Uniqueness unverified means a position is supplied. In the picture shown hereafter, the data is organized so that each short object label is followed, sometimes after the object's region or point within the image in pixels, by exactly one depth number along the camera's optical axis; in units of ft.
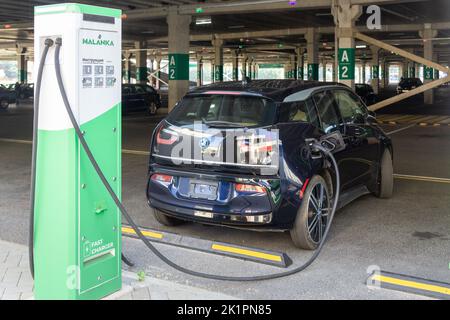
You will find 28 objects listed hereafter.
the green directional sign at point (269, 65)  268.41
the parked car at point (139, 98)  81.82
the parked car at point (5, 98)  95.45
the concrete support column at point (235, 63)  166.50
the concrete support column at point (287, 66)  218.18
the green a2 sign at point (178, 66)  76.13
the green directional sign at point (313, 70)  115.14
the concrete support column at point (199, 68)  194.53
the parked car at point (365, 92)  106.32
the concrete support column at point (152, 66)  210.42
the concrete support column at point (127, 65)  165.50
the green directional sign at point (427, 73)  115.91
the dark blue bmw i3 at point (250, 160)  16.76
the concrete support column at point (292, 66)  172.86
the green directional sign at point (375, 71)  164.25
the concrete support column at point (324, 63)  232.16
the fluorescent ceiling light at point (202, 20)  79.82
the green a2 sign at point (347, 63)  63.21
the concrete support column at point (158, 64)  197.64
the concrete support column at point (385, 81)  248.52
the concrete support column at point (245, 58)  201.61
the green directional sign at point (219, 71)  134.00
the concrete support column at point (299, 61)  152.03
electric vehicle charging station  12.07
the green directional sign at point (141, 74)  129.08
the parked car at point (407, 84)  149.28
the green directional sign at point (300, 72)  151.48
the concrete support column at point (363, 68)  264.52
